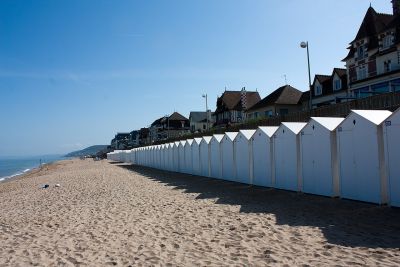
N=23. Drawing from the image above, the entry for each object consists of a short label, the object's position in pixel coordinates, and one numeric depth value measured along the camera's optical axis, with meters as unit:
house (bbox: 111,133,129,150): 146.36
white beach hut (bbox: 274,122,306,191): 11.99
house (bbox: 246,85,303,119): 41.78
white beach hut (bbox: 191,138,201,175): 21.03
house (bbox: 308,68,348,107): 35.47
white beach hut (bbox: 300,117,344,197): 10.45
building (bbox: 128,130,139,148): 129.35
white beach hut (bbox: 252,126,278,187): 13.45
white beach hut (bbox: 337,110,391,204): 8.97
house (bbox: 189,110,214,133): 77.75
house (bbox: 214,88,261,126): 55.00
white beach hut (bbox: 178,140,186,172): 23.92
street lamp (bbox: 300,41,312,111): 21.30
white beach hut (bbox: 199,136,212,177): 19.47
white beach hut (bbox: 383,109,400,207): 8.53
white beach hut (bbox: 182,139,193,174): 22.42
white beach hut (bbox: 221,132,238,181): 16.47
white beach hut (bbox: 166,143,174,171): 26.72
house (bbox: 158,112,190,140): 88.56
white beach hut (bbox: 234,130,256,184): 14.97
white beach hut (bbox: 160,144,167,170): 29.20
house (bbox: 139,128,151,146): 113.68
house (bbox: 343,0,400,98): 28.19
